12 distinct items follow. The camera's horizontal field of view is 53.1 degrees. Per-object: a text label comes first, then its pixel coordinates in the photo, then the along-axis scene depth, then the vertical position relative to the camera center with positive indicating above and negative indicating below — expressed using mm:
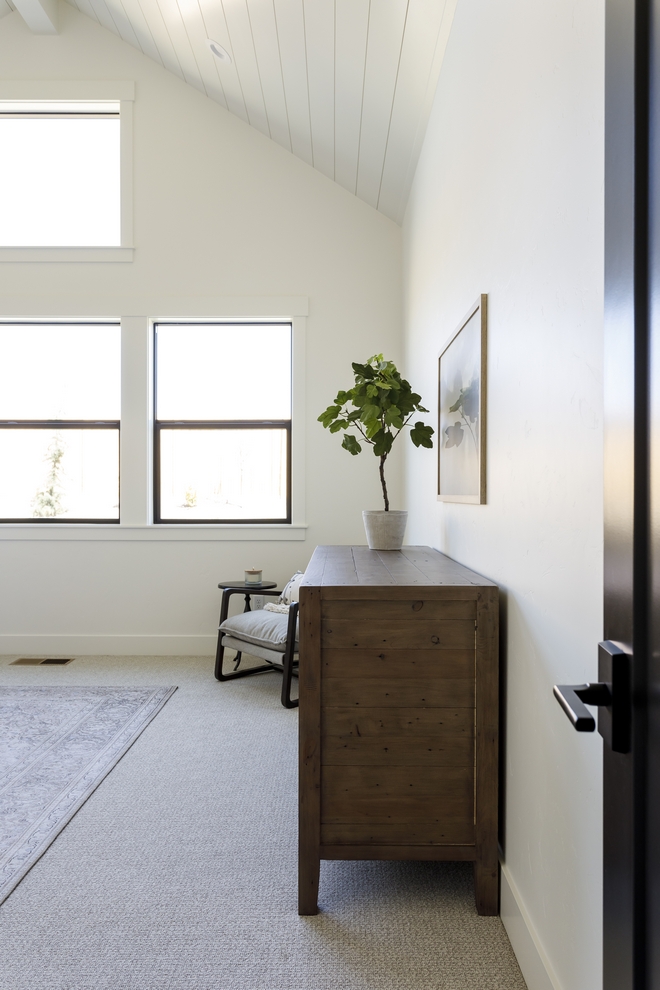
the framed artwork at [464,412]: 1907 +261
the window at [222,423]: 4539 +452
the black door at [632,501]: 646 -11
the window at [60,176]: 4484 +2136
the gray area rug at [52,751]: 2145 -1126
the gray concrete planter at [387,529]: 2756 -166
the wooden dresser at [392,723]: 1726 -613
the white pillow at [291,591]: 3904 -610
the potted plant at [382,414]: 2539 +297
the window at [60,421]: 4547 +462
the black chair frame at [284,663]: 3391 -950
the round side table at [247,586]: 4016 -609
